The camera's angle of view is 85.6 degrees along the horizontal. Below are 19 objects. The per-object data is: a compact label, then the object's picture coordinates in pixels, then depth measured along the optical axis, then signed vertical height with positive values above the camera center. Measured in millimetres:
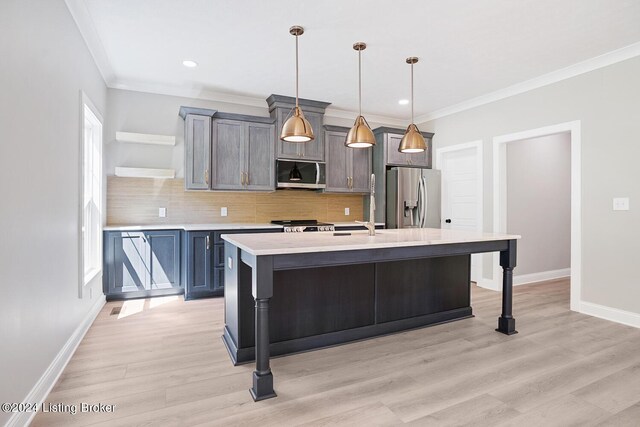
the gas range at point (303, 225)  4324 -191
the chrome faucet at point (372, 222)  2946 -91
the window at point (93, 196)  3547 +163
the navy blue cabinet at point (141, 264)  3926 -613
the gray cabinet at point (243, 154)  4484 +770
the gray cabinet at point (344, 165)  5188 +718
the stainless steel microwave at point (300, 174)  4816 +531
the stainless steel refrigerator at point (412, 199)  5160 +190
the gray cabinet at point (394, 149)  5348 +972
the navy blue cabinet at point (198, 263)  4062 -620
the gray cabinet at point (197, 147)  4297 +810
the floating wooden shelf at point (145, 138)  4138 +896
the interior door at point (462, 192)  5023 +301
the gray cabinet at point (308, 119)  4730 +1252
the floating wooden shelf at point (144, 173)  4105 +470
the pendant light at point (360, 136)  2928 +646
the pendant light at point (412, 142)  3172 +640
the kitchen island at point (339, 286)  2111 -617
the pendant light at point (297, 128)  2693 +650
